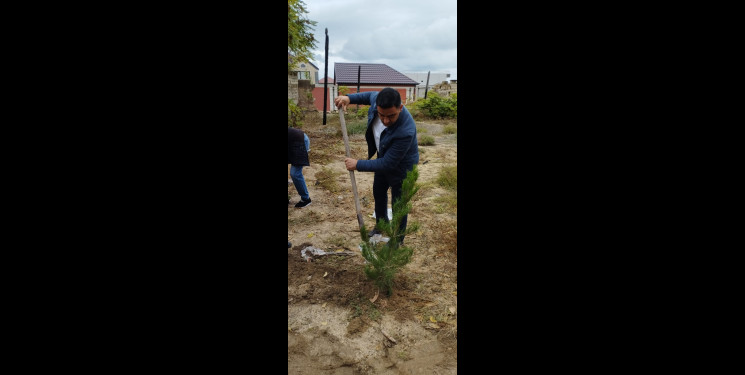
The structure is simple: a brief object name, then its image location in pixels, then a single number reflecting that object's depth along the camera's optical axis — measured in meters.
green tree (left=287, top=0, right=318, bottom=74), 7.45
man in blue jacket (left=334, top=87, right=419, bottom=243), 3.44
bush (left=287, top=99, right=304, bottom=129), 8.66
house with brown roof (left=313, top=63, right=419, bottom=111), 26.94
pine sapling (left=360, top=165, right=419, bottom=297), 3.05
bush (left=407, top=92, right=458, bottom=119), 18.11
